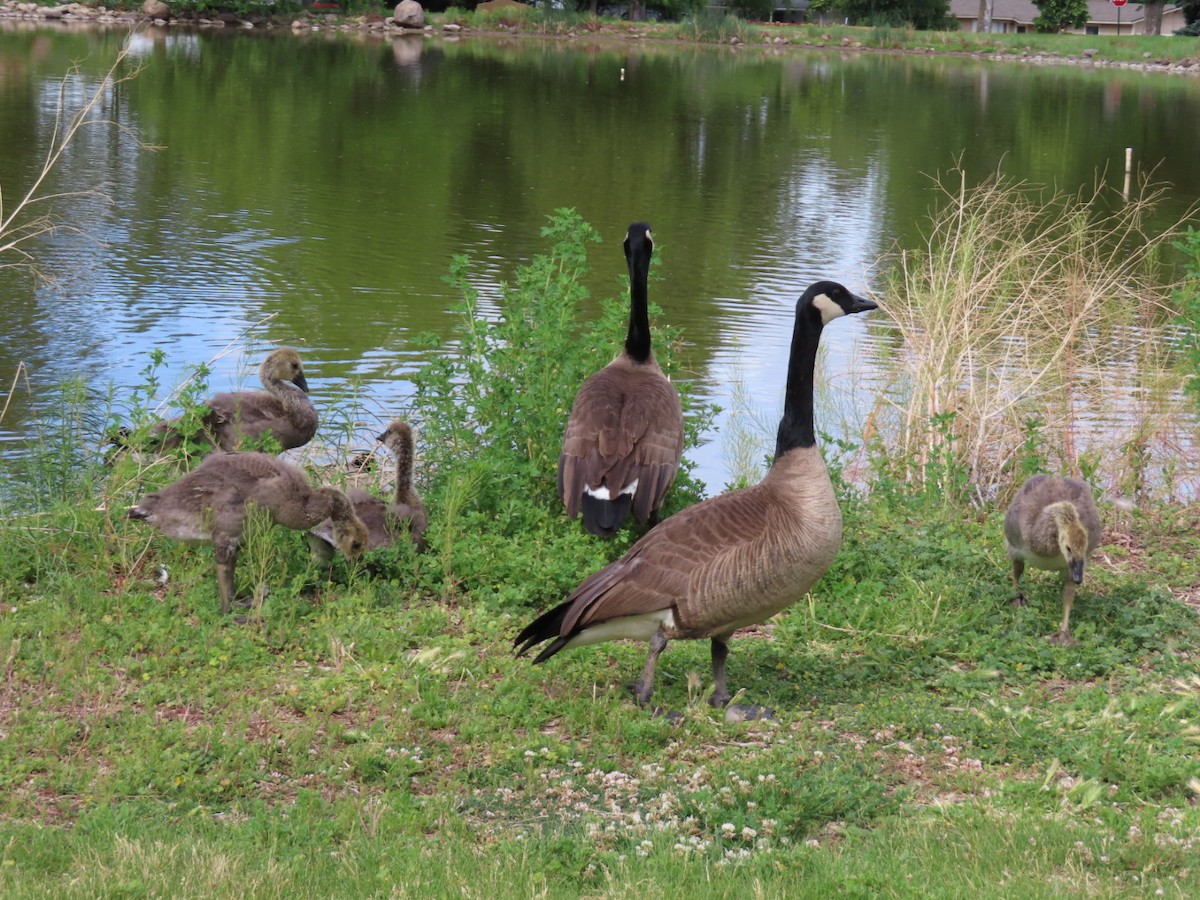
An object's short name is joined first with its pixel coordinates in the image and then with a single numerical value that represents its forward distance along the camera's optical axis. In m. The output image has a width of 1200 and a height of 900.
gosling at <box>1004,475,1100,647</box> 6.81
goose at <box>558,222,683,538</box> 7.74
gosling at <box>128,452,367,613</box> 6.94
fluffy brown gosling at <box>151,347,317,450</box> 9.11
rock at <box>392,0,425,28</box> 73.69
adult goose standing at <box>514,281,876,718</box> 5.87
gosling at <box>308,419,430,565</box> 7.52
